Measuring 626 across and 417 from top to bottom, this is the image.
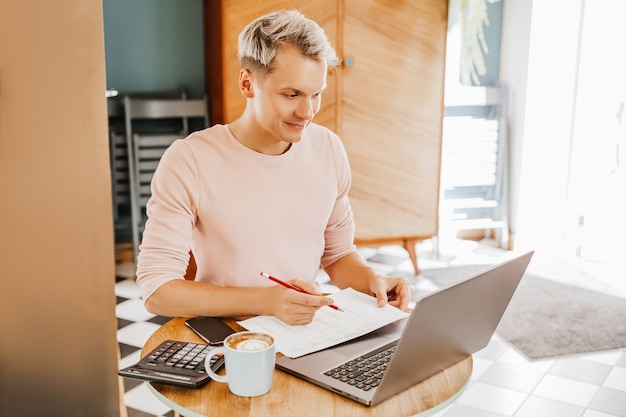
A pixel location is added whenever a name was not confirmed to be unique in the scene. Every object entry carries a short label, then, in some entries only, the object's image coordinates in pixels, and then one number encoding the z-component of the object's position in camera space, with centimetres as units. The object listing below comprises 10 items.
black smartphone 127
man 140
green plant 414
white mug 103
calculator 107
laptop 96
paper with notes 122
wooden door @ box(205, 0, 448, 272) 347
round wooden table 102
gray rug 299
